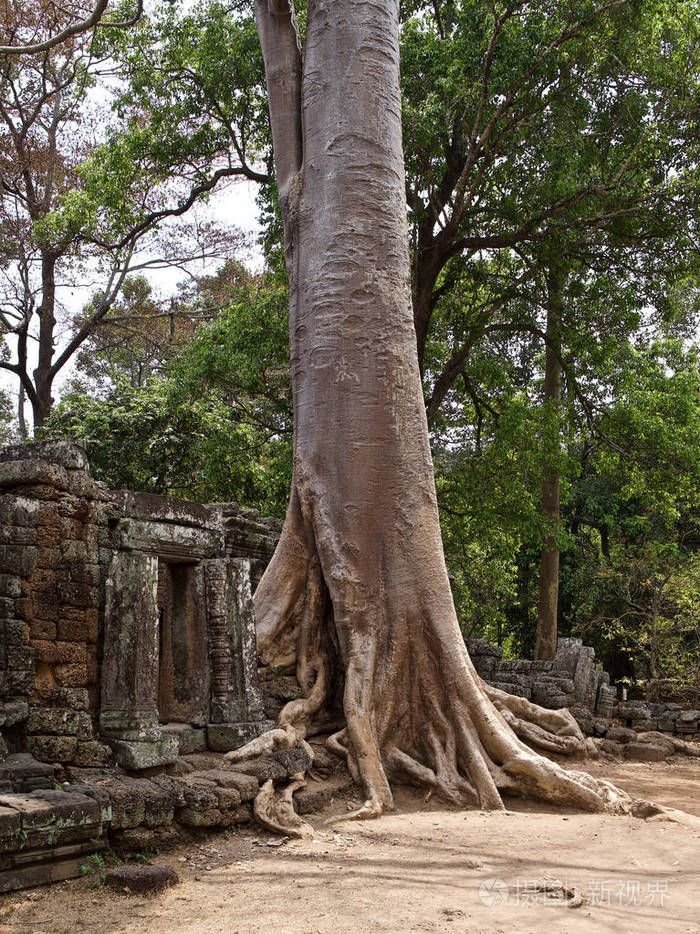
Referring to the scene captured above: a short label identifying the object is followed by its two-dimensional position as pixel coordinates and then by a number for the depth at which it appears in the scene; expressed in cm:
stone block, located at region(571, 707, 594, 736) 845
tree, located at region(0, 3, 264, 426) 1089
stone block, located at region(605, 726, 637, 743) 838
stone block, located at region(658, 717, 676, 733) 941
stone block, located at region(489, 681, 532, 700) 815
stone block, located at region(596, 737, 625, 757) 802
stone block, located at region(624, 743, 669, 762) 805
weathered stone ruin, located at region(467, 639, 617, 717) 842
